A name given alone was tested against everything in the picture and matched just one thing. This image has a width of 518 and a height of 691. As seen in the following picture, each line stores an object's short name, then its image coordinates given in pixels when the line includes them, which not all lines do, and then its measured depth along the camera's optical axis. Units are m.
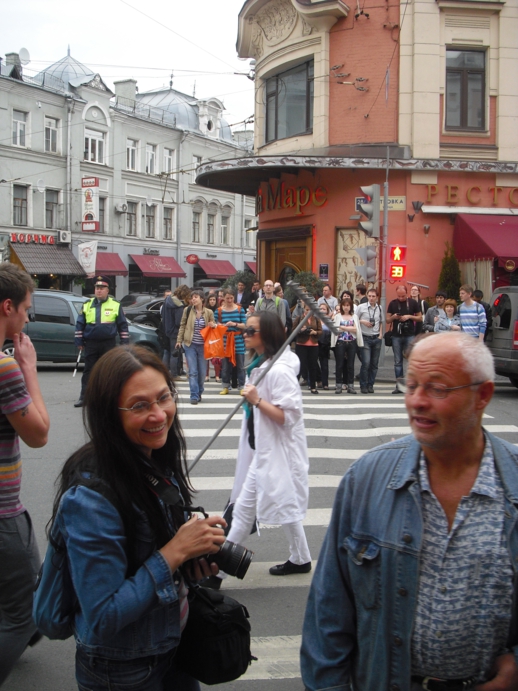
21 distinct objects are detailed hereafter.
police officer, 10.77
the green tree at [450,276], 18.86
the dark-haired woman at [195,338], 12.00
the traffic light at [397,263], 16.70
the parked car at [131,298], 32.11
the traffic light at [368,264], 14.95
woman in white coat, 4.79
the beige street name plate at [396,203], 19.20
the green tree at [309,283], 18.48
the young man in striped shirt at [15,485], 2.94
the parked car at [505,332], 12.77
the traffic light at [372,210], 15.16
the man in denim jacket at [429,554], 2.04
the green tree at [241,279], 20.92
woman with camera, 2.08
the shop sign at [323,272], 19.88
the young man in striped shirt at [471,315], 13.02
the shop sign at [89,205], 37.28
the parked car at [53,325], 15.41
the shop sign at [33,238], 35.40
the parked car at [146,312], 25.16
